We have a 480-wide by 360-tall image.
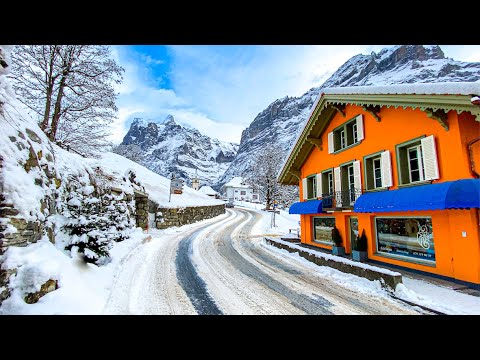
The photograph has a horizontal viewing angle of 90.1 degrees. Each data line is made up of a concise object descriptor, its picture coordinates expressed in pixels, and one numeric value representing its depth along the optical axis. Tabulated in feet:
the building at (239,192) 239.71
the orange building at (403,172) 24.48
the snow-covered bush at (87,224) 23.94
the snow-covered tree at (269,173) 113.19
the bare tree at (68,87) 38.55
